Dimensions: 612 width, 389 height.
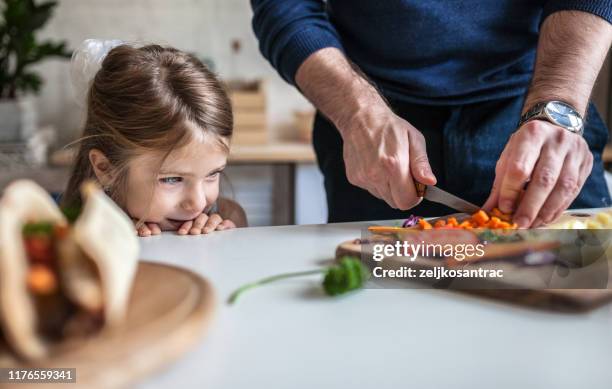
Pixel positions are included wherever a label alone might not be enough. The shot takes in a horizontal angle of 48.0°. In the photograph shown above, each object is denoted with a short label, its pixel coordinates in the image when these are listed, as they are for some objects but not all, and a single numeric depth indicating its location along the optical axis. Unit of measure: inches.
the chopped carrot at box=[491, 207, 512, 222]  40.1
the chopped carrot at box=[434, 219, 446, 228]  37.6
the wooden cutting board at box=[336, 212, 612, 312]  28.1
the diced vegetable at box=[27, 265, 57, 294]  19.6
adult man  47.9
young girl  54.5
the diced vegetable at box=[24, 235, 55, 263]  20.7
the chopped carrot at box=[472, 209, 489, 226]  37.7
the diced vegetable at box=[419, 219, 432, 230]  37.6
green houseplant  112.7
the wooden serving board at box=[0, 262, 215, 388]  18.6
